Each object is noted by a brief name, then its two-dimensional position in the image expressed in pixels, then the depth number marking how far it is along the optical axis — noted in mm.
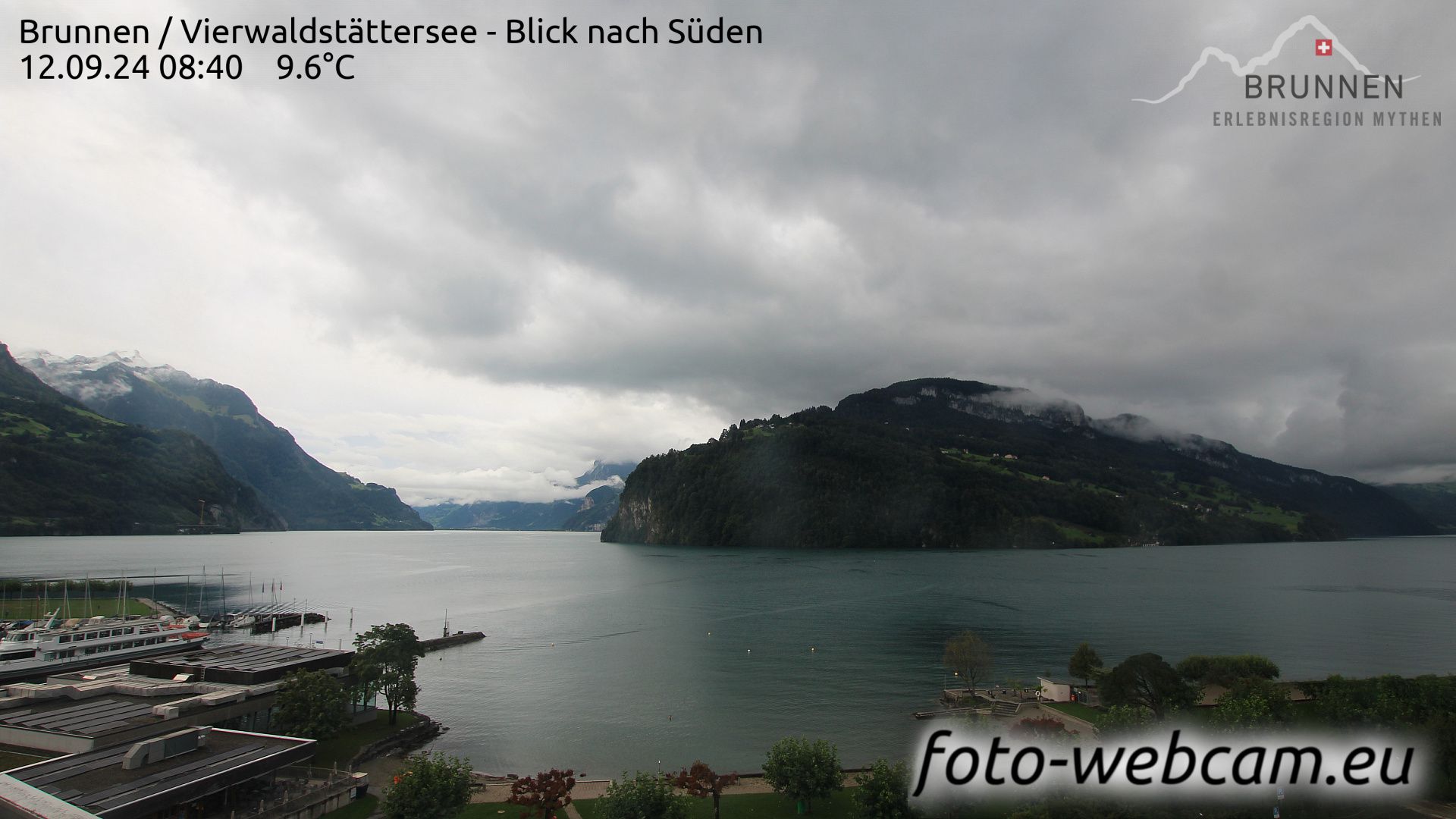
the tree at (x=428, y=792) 28047
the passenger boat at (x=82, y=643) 54344
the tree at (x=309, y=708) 38750
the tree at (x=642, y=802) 27766
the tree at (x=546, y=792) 30391
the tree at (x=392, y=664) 47219
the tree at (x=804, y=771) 31375
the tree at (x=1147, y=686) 46688
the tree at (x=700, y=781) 31141
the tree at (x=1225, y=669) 50281
